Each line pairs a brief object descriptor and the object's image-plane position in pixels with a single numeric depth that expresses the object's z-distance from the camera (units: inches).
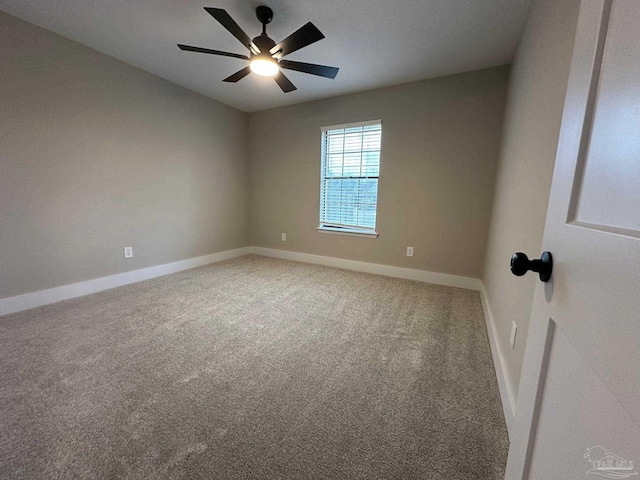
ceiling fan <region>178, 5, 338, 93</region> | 66.5
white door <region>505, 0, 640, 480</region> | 12.7
